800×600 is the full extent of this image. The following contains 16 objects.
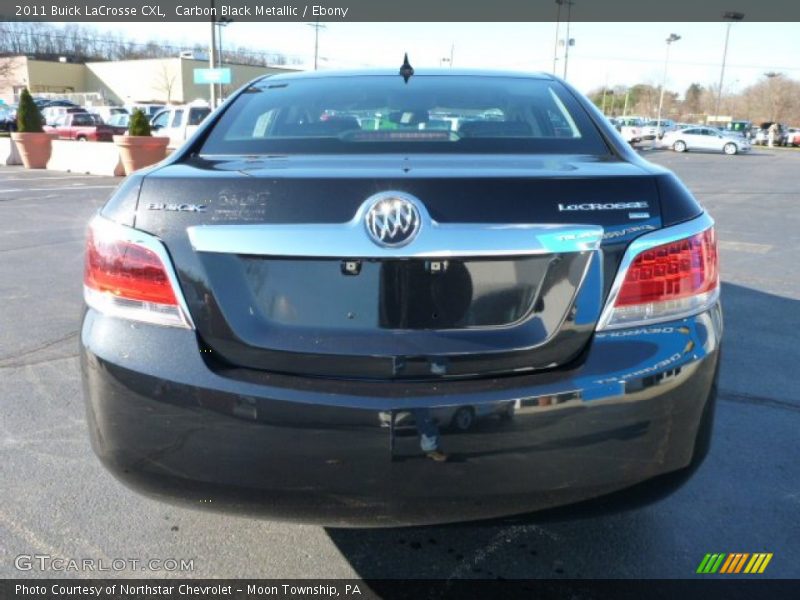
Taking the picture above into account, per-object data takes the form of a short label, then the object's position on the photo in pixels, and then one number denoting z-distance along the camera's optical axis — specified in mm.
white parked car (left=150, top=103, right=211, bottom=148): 23969
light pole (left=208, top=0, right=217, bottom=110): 24906
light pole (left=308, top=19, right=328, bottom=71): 53519
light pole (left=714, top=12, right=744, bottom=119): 68438
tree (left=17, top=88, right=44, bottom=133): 20641
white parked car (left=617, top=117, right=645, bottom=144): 53878
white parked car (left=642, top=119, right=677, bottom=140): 42697
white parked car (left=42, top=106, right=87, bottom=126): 37481
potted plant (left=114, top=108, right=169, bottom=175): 17891
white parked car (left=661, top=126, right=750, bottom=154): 38875
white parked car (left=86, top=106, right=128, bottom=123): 41588
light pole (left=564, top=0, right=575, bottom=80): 46969
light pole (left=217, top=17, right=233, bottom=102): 36031
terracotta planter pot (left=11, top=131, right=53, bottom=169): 21031
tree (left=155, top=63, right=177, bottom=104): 73438
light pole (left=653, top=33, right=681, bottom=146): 67875
